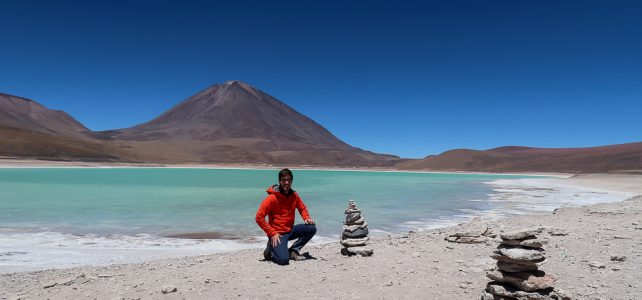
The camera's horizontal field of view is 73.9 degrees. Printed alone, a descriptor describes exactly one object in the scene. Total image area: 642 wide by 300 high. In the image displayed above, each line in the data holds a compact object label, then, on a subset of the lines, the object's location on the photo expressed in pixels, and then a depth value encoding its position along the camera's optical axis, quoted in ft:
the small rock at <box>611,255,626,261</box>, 19.03
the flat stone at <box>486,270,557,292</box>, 13.20
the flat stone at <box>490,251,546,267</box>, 13.41
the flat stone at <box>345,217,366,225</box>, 22.56
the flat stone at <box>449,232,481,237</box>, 25.10
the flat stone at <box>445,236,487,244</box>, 24.47
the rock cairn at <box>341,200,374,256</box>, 21.46
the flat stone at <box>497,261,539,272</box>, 13.57
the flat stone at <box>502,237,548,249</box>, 13.50
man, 19.51
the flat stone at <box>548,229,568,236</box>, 26.09
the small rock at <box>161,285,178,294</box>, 15.40
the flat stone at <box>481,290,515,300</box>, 13.64
